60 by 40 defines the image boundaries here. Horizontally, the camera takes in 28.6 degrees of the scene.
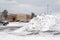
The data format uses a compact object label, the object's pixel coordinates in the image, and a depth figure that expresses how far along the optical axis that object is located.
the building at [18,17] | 59.71
